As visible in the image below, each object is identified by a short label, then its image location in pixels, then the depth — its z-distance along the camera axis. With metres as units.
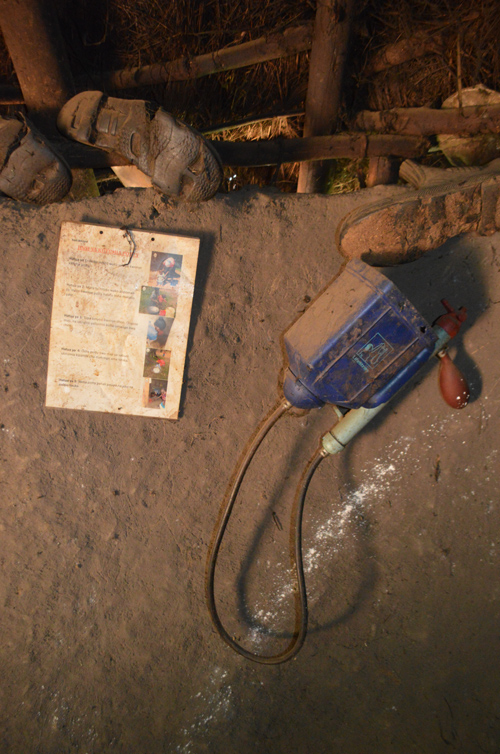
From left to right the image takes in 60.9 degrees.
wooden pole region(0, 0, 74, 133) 1.00
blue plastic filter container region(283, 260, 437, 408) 0.88
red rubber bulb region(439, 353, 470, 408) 1.05
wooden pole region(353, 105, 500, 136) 1.17
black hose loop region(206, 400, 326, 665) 1.07
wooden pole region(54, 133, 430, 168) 1.17
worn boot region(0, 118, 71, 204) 0.95
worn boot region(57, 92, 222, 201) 0.97
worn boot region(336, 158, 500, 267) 1.00
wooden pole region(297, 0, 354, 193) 1.08
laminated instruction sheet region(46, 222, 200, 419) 1.06
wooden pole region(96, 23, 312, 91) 1.15
